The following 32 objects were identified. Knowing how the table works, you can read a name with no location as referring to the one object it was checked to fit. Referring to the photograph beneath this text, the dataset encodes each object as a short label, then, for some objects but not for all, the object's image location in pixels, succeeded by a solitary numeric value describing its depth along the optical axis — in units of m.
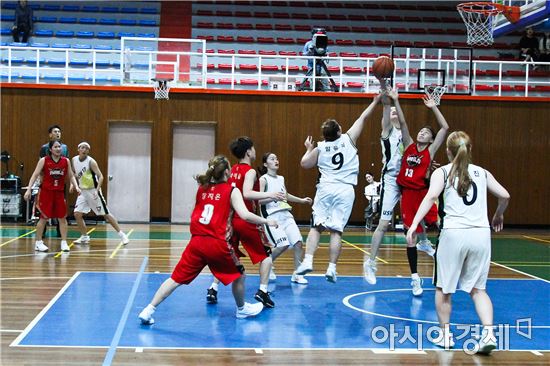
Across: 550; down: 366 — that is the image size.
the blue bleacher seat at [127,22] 26.73
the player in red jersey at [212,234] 6.86
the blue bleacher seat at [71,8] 27.28
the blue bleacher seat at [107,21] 26.61
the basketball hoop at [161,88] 19.38
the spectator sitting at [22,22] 24.69
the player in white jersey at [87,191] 13.76
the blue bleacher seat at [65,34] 25.58
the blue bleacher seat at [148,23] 26.81
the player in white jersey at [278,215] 9.02
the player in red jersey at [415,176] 8.86
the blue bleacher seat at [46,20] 26.41
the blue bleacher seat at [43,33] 25.56
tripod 19.98
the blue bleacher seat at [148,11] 27.45
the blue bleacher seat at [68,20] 26.45
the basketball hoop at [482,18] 17.45
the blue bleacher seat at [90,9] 27.23
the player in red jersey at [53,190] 12.40
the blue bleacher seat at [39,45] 23.69
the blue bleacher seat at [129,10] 27.44
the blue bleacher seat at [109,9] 27.39
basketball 9.00
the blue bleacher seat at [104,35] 25.60
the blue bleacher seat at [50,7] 27.19
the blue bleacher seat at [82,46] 24.42
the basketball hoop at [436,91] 18.97
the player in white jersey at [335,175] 8.62
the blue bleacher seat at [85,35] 25.62
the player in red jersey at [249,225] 7.71
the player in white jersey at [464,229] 6.15
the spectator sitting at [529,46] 22.99
